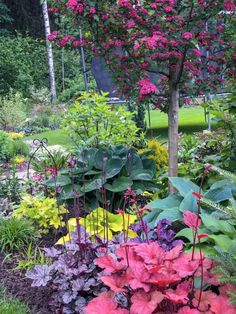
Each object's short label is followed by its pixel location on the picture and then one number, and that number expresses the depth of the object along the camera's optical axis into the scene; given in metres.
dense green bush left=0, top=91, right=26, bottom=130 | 10.65
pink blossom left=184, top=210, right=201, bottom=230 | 1.49
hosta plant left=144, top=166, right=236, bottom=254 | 1.86
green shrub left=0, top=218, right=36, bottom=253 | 2.79
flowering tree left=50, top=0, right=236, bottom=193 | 2.91
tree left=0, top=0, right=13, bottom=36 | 18.63
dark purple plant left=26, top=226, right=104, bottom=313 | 1.90
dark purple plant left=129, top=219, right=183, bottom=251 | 1.94
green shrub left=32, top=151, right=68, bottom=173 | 4.38
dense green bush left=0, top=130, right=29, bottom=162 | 6.05
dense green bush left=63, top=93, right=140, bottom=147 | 3.93
